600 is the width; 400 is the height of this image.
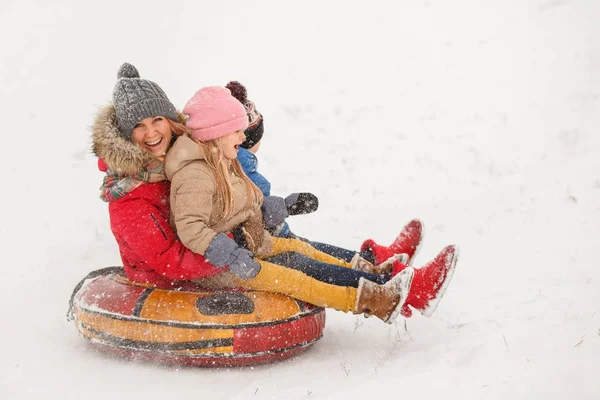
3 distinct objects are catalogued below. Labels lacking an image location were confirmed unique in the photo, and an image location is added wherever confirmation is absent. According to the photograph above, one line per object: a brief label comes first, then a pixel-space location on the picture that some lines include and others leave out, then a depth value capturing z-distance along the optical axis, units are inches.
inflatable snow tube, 179.8
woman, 179.8
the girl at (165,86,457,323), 174.7
